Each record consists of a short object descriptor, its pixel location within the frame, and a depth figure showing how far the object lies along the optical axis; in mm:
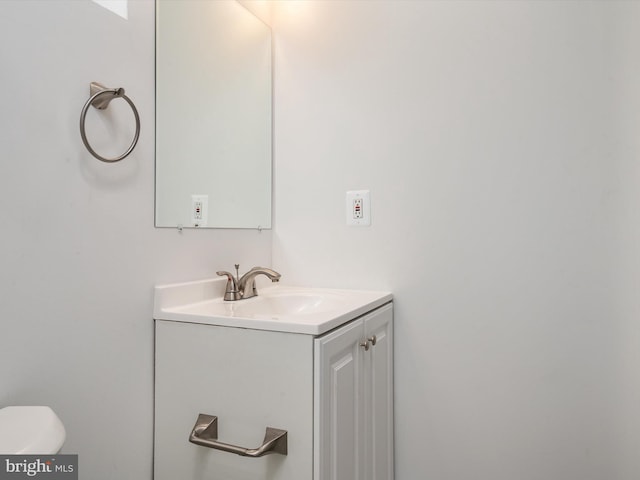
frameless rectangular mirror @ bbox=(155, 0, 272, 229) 1248
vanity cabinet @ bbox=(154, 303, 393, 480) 956
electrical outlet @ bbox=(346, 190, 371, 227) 1549
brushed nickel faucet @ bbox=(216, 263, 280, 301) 1372
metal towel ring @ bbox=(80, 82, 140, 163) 961
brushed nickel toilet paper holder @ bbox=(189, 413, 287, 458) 940
